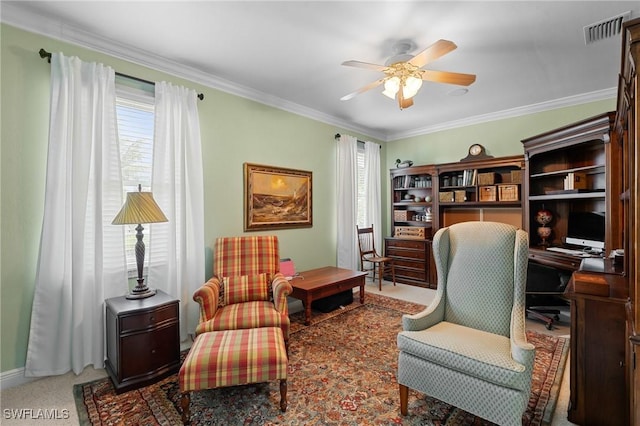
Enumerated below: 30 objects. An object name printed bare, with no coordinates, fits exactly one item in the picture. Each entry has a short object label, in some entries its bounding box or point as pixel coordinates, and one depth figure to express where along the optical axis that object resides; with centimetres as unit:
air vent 221
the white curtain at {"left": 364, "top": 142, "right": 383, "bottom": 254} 519
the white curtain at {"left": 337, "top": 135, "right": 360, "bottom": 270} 464
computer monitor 322
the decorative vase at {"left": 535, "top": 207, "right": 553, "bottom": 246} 382
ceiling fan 235
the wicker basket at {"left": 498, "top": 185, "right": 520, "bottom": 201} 420
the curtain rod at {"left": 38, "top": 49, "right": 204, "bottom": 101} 222
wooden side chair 476
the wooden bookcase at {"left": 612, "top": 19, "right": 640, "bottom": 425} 116
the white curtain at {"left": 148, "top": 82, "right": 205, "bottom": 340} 277
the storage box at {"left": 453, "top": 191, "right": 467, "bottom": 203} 470
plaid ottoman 175
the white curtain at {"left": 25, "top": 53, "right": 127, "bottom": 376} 222
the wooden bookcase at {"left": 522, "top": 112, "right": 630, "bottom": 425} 162
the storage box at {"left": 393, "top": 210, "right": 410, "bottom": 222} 538
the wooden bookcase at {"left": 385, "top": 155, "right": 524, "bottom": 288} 438
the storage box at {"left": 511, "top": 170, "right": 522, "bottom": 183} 422
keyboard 314
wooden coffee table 325
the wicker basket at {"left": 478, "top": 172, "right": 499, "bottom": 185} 442
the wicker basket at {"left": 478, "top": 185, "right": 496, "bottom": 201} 439
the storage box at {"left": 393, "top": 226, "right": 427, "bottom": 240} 497
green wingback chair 155
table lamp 228
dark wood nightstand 211
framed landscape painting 353
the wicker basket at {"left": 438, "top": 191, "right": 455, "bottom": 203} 480
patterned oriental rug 183
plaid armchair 237
